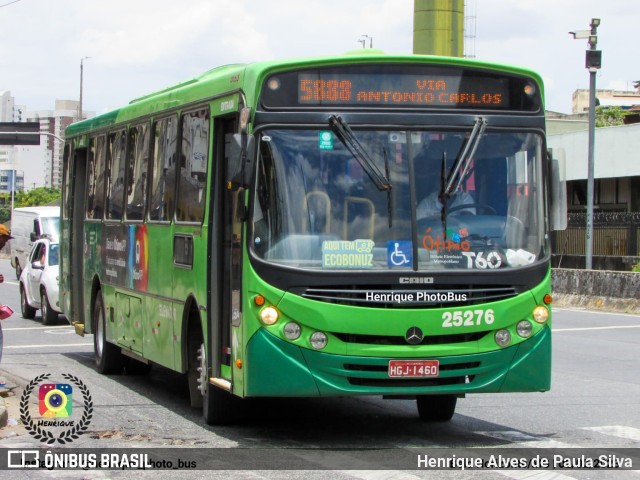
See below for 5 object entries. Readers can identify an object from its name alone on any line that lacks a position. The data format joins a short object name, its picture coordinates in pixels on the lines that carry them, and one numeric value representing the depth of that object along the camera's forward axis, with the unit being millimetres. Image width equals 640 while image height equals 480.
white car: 23875
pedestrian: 11788
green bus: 9414
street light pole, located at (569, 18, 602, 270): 31438
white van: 40312
